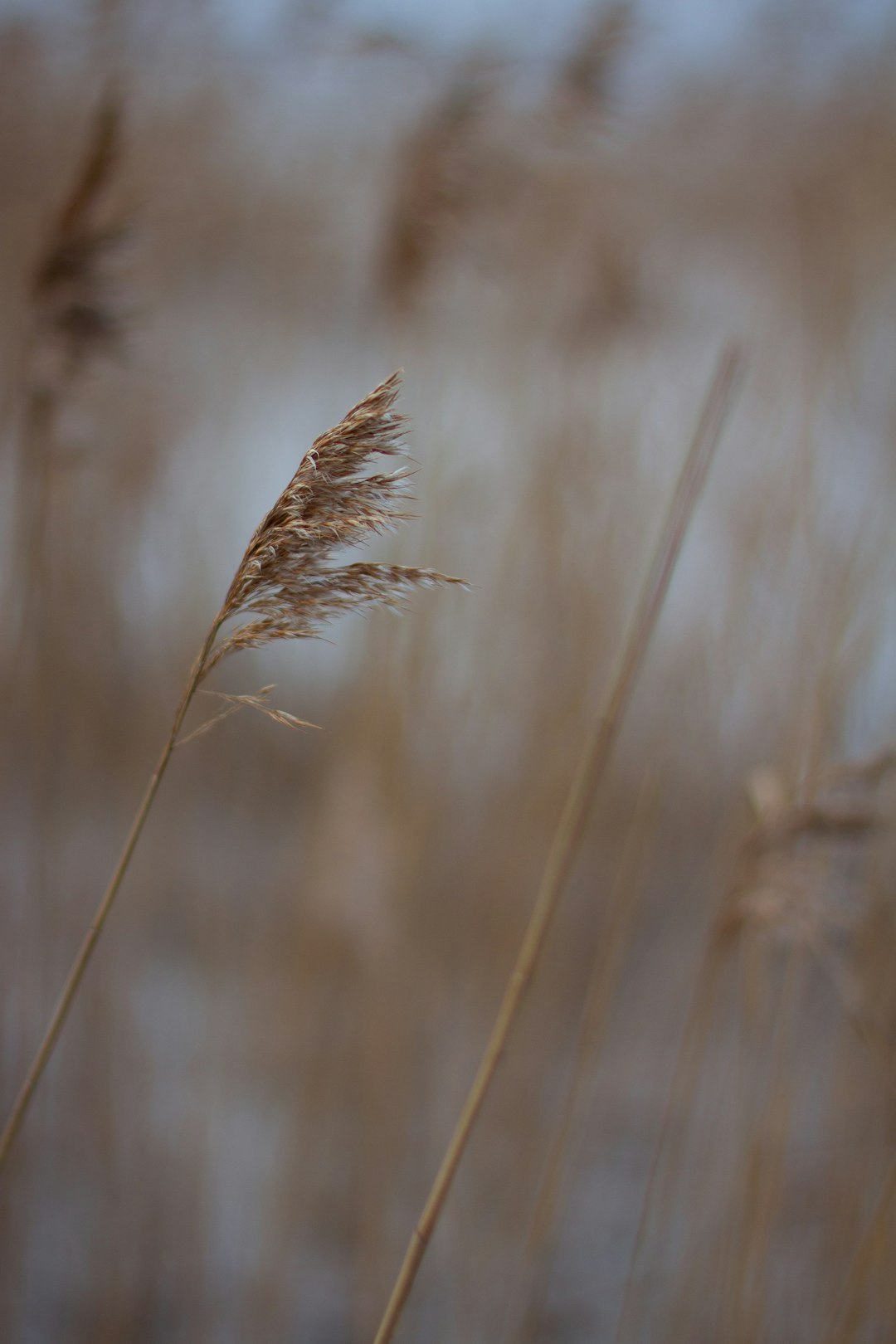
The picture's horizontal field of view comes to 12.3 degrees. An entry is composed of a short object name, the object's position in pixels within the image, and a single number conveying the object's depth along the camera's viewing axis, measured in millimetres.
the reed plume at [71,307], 2690
